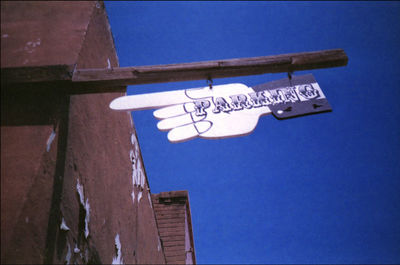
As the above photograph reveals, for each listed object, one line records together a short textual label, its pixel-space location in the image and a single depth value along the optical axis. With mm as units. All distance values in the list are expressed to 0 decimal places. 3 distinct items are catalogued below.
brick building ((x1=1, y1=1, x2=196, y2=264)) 1981
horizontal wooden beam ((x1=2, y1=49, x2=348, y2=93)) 2223
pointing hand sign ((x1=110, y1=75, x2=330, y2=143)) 2154
